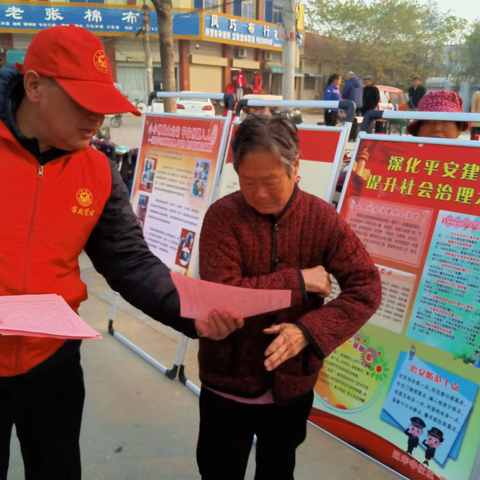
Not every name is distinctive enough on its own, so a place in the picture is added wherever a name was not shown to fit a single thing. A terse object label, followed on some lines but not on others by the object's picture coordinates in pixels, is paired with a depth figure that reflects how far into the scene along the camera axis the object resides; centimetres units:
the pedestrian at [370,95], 1262
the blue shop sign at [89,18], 2394
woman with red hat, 238
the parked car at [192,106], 1562
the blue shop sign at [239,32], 2659
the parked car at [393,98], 1531
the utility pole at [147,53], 1745
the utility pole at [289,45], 925
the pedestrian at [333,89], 1160
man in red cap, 121
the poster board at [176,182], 288
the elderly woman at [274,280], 131
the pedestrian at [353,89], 1134
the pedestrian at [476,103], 539
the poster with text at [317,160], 229
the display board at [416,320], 187
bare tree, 737
